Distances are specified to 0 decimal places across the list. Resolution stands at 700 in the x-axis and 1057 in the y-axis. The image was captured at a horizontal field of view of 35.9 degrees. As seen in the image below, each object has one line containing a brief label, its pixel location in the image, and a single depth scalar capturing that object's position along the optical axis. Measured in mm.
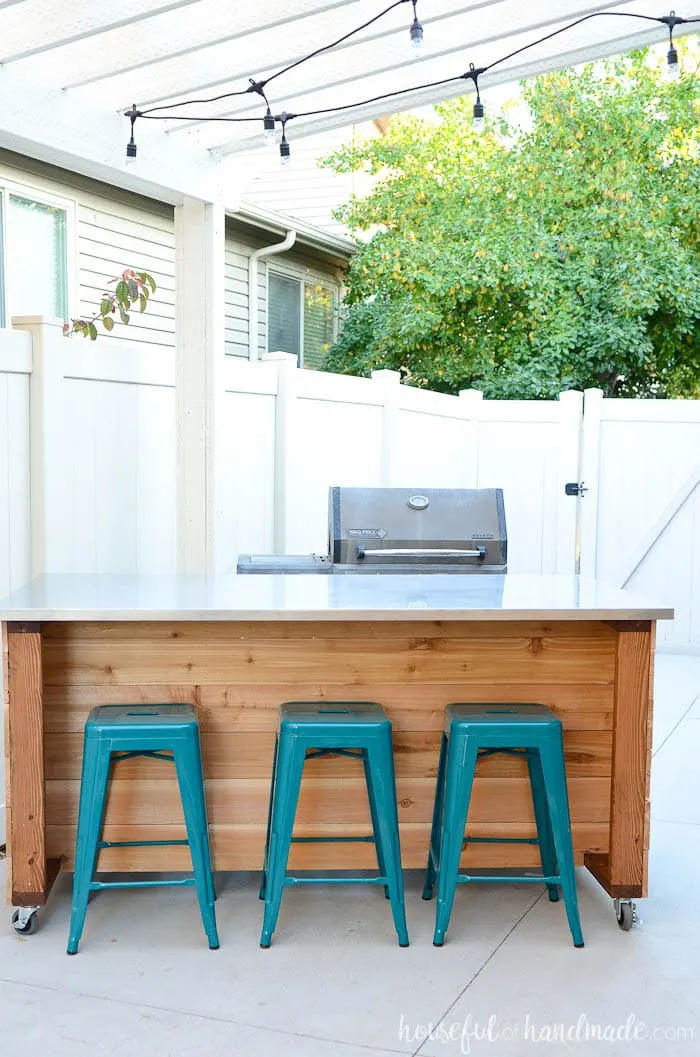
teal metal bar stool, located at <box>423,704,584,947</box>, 2762
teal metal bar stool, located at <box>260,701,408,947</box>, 2727
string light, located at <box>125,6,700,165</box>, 3430
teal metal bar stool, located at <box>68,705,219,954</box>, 2691
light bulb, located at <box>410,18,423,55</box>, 3113
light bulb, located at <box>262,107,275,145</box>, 3602
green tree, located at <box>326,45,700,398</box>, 10094
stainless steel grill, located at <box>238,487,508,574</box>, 4191
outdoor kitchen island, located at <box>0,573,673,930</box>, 2980
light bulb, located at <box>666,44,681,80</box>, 3410
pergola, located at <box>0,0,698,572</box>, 3180
